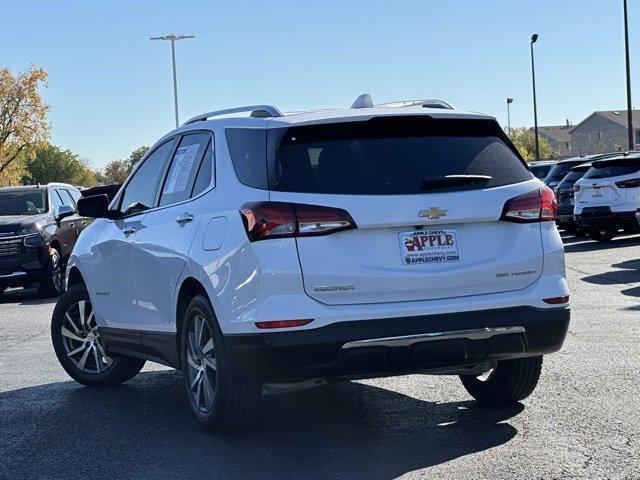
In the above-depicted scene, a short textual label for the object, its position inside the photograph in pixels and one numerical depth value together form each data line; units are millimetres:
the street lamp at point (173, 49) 63000
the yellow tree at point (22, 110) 68625
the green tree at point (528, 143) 146250
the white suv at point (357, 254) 5688
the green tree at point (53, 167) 117125
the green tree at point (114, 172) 153775
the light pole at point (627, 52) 41062
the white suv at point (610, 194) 22156
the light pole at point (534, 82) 65250
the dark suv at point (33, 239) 17438
